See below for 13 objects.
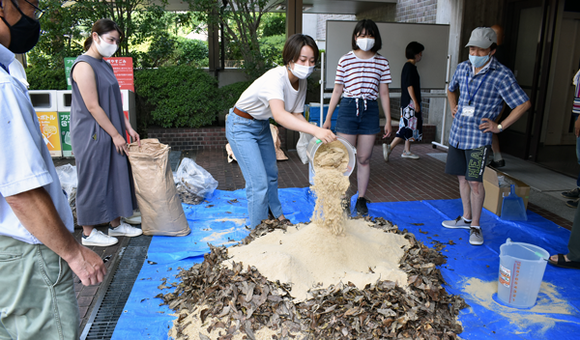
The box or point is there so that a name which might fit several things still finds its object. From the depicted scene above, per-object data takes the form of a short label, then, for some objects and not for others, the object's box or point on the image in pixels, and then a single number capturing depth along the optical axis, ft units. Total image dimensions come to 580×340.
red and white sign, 25.55
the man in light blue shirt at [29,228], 4.68
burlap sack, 13.01
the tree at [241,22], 29.90
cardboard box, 15.52
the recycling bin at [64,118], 24.43
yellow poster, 24.49
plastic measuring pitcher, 9.77
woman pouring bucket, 11.28
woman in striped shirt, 14.89
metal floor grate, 9.14
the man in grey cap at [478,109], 12.72
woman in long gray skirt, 11.93
